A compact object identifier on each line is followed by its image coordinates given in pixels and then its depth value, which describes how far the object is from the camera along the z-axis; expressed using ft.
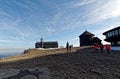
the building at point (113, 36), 65.63
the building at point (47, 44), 118.47
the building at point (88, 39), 96.72
